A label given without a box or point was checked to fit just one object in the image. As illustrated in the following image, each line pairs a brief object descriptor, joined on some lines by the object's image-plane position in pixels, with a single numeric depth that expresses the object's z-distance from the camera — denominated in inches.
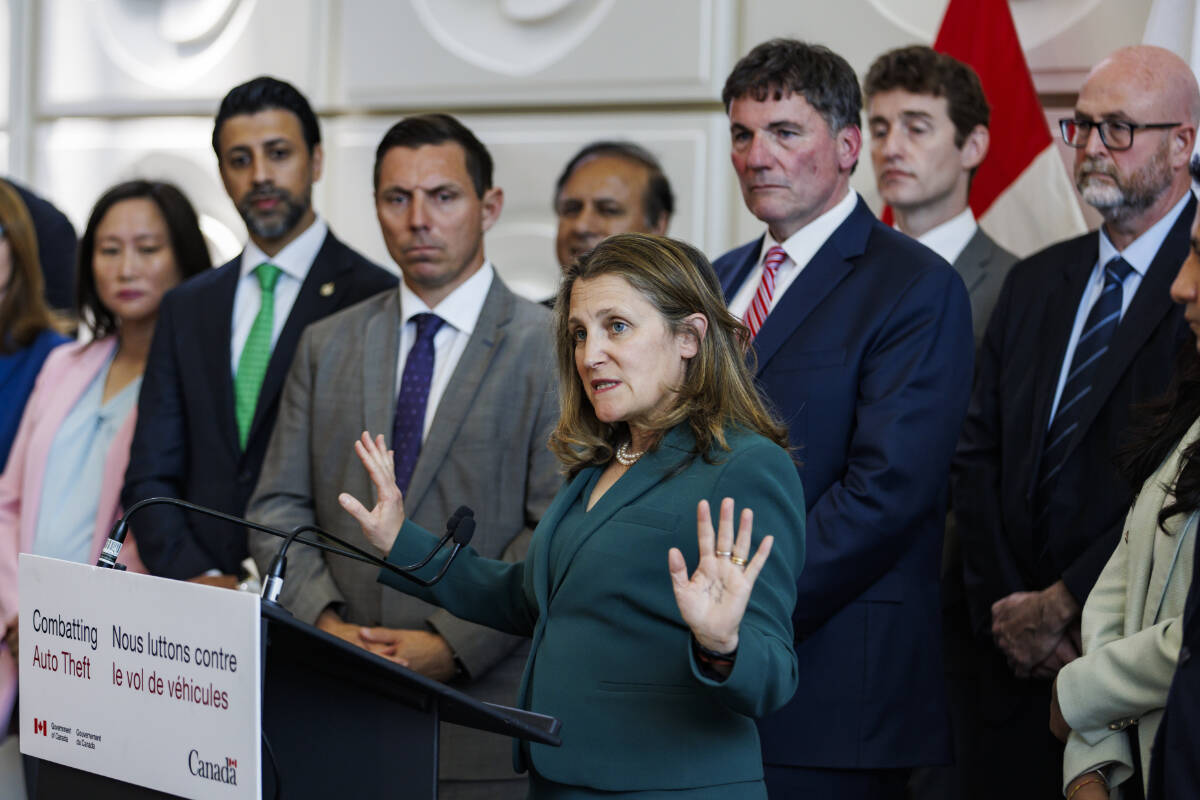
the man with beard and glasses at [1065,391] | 222.5
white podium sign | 125.1
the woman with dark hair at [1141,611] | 160.6
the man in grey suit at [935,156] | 275.3
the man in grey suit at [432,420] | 225.0
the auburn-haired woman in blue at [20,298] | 315.6
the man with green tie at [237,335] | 260.7
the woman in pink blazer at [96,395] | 281.1
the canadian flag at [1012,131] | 307.0
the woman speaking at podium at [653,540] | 145.3
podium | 130.3
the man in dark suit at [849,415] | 195.9
